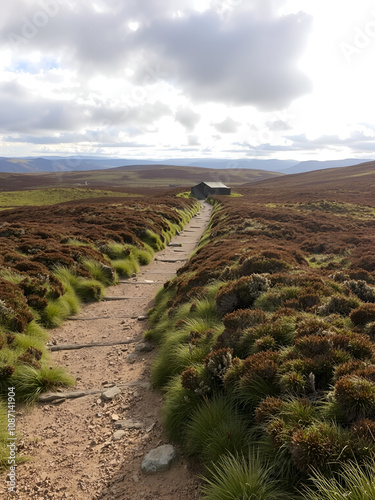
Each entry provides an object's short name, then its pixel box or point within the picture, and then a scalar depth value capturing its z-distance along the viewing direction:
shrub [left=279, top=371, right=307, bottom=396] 4.39
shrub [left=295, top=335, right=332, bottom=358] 4.92
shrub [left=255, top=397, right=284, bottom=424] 4.17
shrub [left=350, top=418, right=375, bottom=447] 3.38
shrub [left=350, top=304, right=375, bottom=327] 5.94
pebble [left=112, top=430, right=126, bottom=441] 5.44
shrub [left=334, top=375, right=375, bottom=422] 3.72
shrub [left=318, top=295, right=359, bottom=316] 6.60
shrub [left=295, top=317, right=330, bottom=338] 5.47
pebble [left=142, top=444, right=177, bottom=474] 4.59
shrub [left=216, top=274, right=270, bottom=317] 8.05
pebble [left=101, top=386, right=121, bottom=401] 6.64
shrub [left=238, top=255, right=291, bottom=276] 10.05
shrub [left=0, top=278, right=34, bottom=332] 8.12
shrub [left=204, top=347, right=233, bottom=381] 5.36
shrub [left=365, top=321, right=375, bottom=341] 5.50
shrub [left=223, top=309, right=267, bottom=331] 6.44
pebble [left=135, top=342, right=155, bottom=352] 8.79
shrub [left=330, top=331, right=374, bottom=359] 4.87
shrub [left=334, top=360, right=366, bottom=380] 4.34
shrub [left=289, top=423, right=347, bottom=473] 3.37
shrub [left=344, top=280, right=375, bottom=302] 7.97
